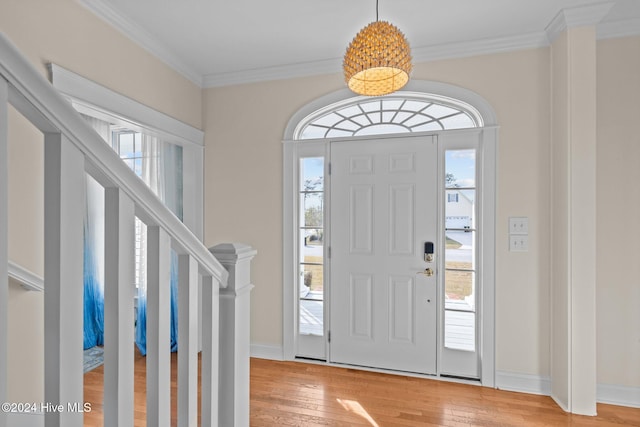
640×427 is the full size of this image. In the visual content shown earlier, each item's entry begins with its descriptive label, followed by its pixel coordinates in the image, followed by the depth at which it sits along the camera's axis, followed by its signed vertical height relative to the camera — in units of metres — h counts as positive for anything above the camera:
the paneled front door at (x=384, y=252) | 2.73 -0.33
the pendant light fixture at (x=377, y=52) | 1.54 +0.75
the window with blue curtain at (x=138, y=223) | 3.31 -0.04
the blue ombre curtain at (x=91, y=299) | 3.31 -0.86
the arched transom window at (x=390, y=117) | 2.75 +0.82
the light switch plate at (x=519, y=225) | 2.51 -0.09
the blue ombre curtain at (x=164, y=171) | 3.39 +0.42
